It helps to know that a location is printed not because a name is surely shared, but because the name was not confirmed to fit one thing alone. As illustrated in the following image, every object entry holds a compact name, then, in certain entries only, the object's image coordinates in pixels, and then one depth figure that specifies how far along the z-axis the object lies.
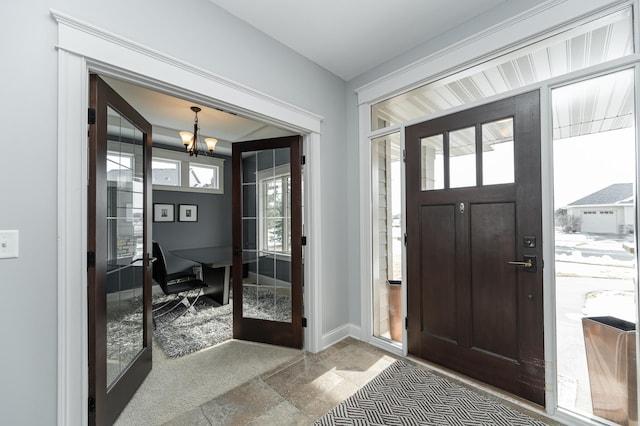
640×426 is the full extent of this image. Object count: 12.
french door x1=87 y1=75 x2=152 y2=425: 1.53
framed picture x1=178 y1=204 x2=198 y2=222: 5.18
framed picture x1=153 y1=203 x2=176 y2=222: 4.84
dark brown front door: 1.86
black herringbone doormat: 1.72
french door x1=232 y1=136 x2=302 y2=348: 2.71
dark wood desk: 3.60
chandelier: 3.65
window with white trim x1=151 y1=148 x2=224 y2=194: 4.90
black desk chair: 3.23
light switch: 1.22
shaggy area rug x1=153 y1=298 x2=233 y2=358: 2.73
